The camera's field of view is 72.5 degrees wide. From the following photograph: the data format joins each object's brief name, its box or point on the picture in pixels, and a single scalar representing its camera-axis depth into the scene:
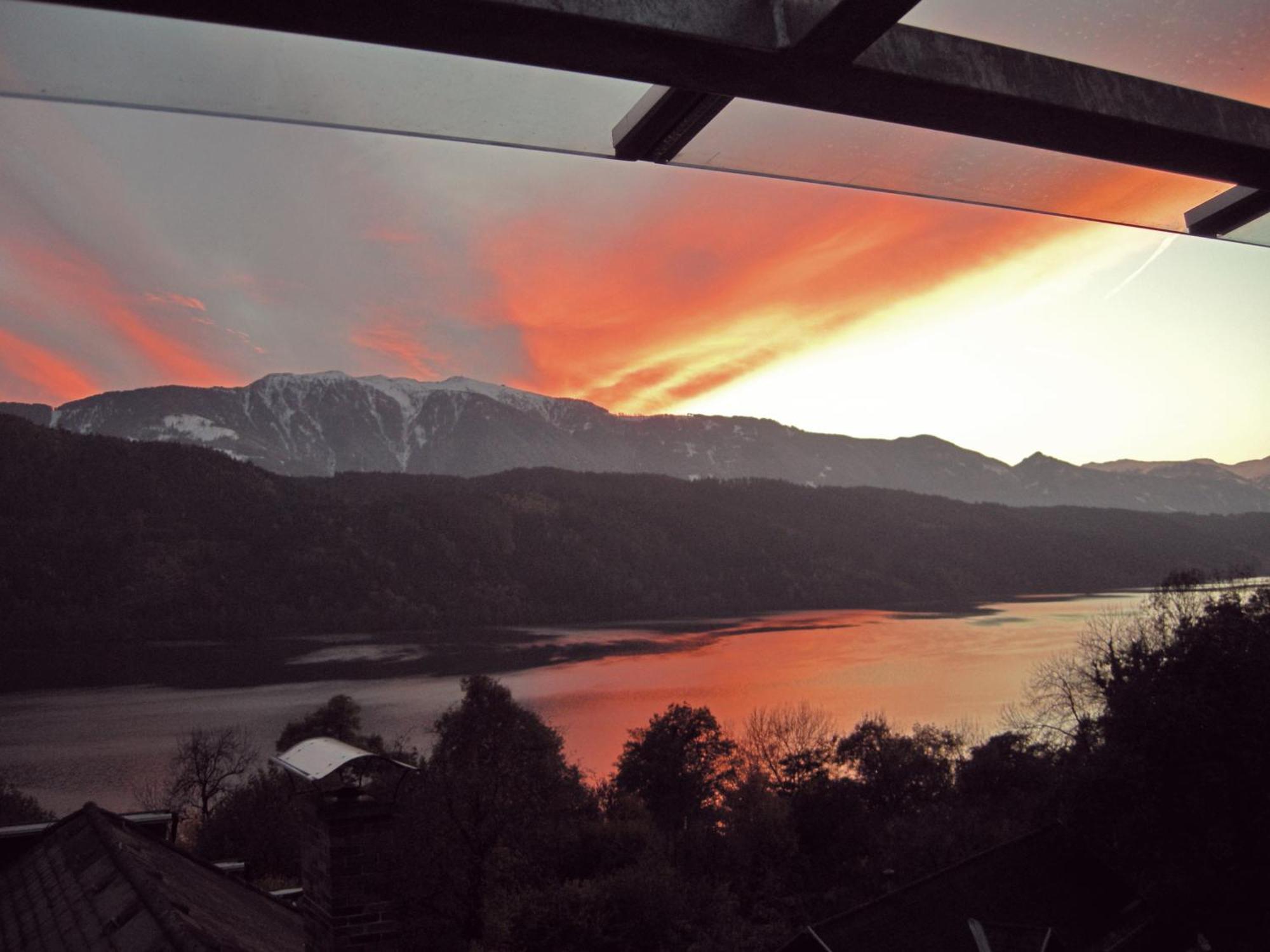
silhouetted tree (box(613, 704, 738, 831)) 35.69
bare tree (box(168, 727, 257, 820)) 40.38
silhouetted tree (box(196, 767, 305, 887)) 31.20
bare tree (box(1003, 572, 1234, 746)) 26.84
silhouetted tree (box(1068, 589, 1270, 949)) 18.81
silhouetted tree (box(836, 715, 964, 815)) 33.47
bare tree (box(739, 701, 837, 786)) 35.62
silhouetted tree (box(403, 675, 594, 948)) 24.25
